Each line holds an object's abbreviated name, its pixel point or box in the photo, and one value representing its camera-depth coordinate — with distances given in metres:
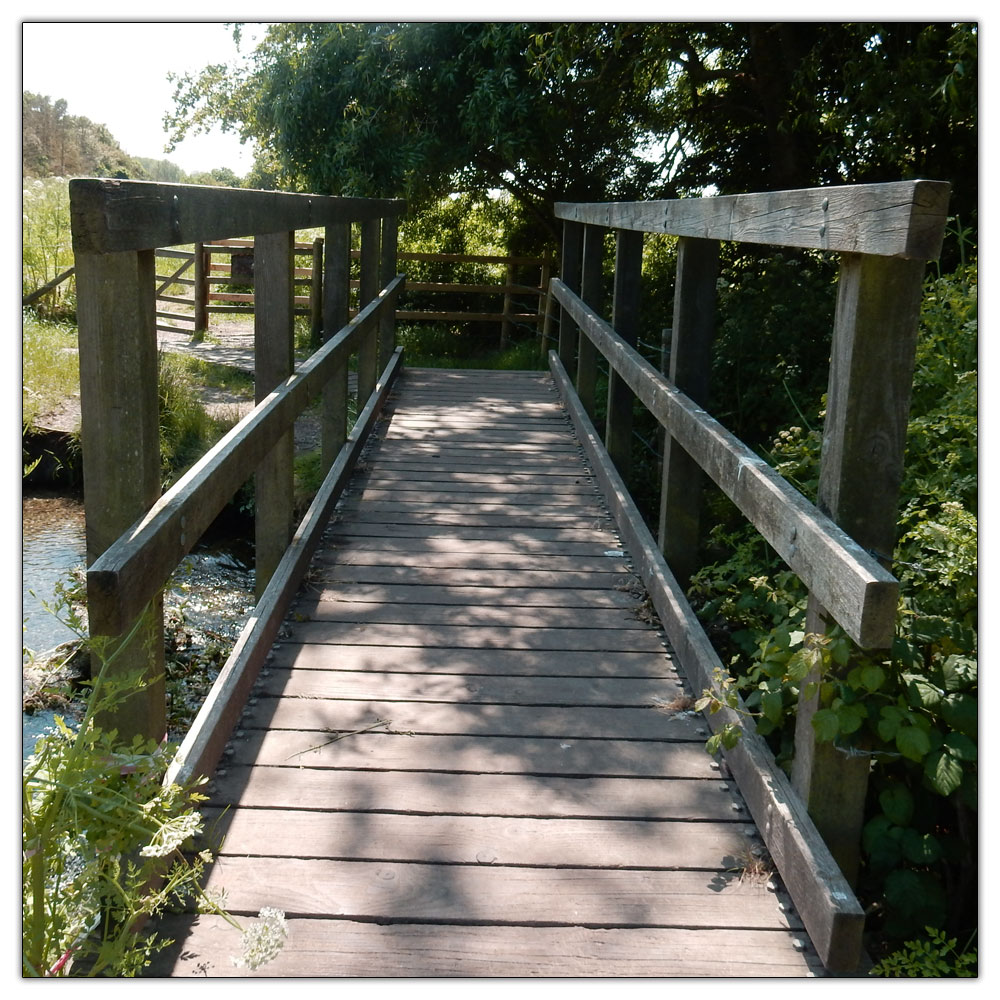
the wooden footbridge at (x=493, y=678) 2.04
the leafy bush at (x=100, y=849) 1.82
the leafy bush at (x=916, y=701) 2.14
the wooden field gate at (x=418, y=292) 13.58
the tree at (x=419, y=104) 9.69
